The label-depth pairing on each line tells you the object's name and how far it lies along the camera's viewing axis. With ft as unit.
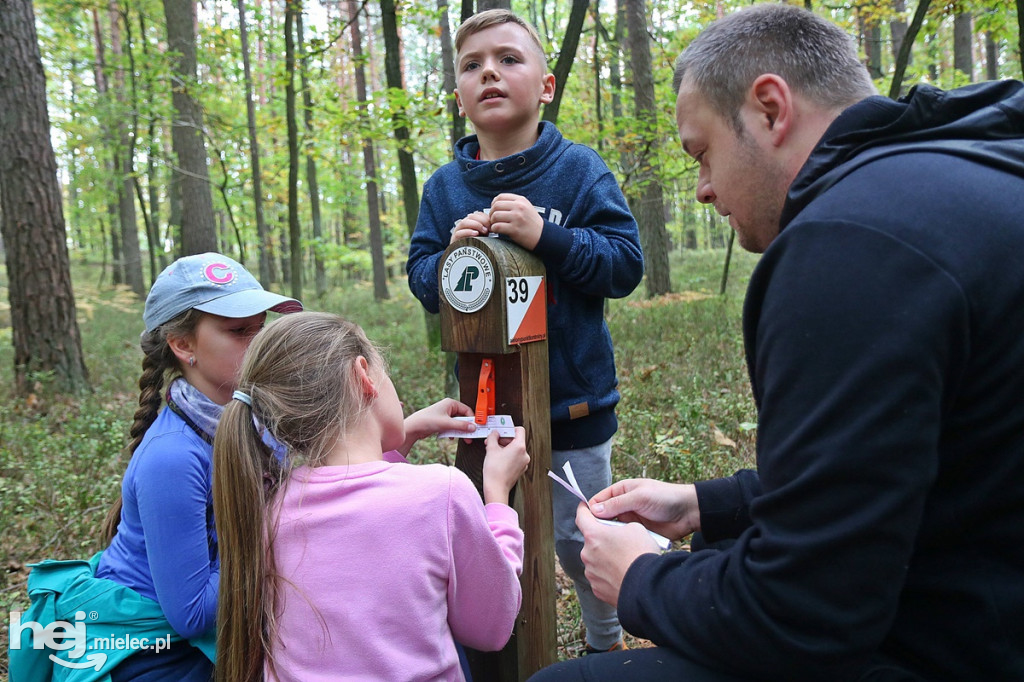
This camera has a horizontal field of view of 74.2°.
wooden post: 6.16
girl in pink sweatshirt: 5.10
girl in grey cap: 6.12
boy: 7.23
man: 3.28
